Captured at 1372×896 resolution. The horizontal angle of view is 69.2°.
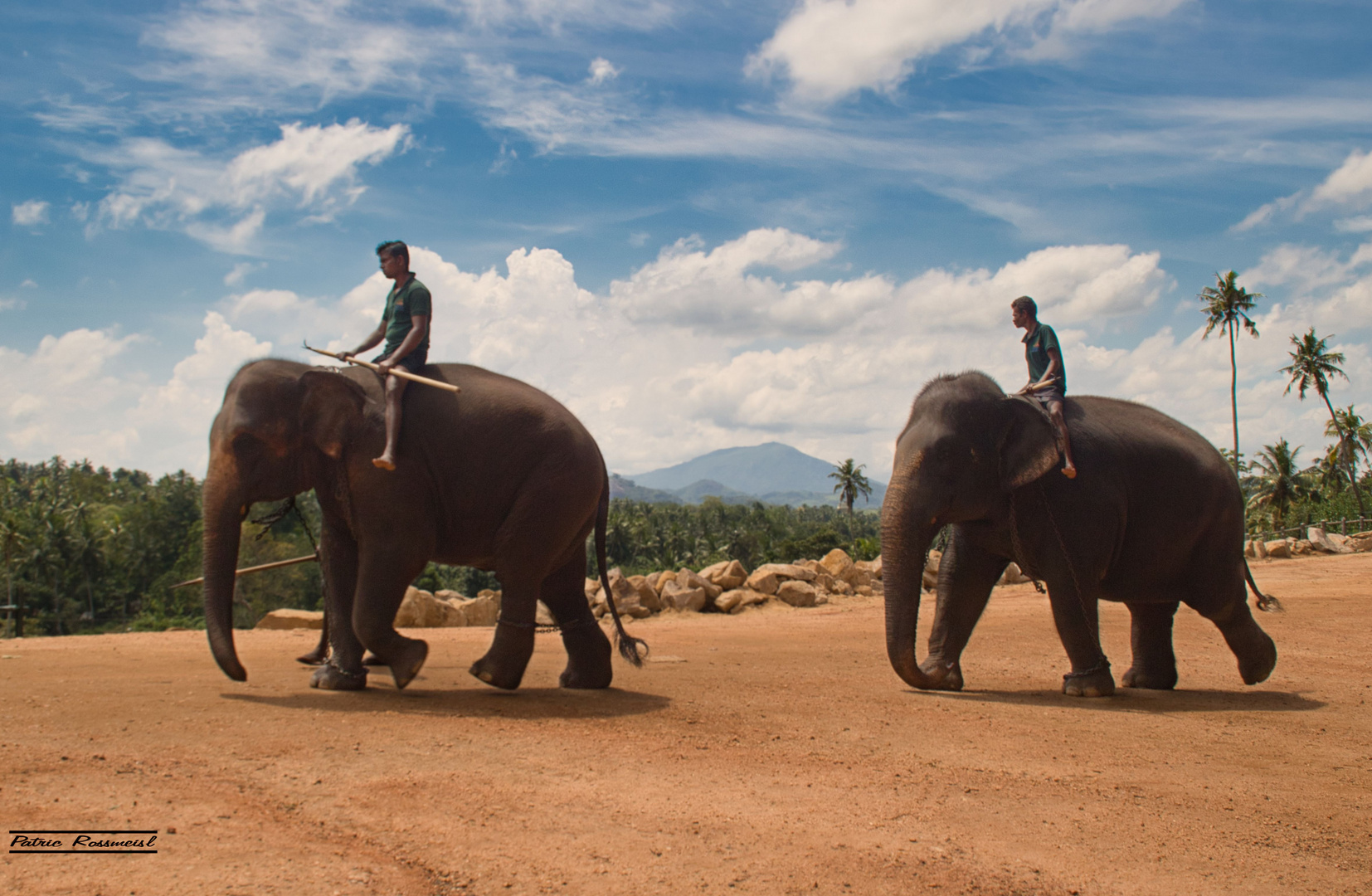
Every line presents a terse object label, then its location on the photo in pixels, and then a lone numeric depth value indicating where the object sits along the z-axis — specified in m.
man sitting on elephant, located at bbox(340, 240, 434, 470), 7.41
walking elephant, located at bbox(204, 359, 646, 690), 7.26
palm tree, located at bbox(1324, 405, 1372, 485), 53.69
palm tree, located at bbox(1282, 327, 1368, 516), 53.06
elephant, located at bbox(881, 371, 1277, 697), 8.37
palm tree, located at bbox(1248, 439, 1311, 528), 54.59
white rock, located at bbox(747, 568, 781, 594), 21.80
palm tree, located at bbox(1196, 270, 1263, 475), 52.19
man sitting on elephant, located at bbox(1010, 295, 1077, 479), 8.56
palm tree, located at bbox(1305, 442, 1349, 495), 56.50
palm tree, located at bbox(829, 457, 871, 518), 98.81
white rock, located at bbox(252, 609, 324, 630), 16.53
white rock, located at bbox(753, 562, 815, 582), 22.41
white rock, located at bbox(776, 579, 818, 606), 21.25
